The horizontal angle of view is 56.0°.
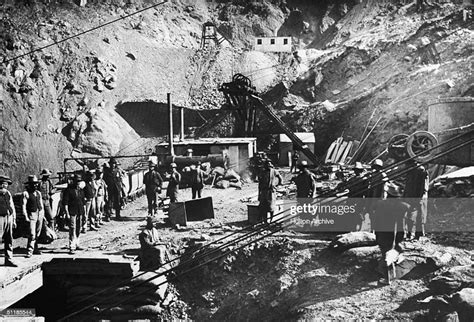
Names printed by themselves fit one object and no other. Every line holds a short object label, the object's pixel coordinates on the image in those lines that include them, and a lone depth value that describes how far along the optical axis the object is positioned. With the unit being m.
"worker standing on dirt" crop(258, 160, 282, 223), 9.95
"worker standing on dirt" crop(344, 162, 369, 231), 8.61
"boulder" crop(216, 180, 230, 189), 17.72
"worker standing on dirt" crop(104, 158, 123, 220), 12.38
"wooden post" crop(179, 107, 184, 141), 23.12
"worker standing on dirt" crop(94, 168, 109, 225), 11.10
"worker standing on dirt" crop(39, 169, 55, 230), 9.42
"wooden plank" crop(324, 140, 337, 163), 21.88
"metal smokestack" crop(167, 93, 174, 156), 19.91
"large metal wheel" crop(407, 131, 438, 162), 11.40
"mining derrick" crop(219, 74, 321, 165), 21.92
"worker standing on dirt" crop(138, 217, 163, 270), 9.10
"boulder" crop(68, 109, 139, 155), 28.81
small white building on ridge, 41.31
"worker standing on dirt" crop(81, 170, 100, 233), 10.32
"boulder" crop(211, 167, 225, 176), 18.72
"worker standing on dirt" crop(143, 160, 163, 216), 12.06
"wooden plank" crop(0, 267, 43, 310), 7.34
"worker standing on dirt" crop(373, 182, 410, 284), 7.45
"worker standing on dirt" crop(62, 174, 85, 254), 9.10
